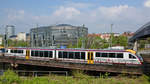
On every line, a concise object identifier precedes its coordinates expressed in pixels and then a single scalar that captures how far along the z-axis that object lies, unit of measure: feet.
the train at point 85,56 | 73.77
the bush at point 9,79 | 51.42
